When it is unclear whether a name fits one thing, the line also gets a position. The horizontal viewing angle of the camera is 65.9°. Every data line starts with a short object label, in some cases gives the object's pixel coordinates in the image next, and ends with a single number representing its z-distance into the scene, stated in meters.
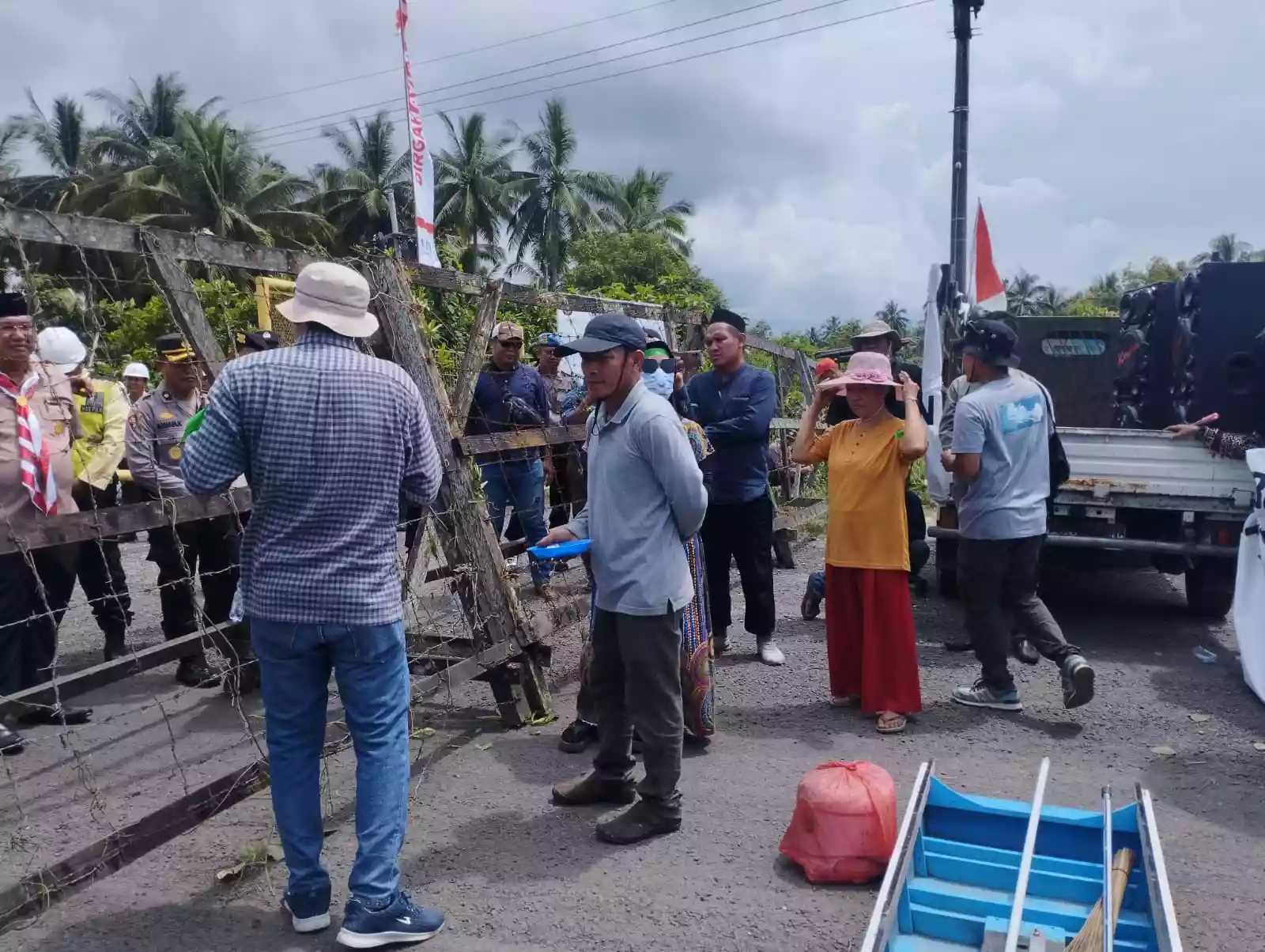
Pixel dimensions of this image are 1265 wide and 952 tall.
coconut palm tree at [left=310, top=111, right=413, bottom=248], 33.75
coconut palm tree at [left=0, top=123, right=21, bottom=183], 30.97
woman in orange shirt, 4.55
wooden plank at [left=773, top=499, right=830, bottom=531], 8.16
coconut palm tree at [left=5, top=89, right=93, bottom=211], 31.28
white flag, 7.26
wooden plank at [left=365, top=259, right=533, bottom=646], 4.32
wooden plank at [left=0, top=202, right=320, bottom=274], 3.00
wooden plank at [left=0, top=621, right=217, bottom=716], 3.48
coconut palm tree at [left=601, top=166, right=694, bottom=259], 36.81
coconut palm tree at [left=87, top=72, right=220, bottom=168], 32.19
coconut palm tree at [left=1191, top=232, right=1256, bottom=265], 37.25
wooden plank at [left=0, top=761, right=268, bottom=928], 2.84
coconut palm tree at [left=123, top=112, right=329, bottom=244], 28.33
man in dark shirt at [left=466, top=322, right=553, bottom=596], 6.12
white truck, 5.78
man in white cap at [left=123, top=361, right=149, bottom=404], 7.87
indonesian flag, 8.42
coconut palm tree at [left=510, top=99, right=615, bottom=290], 35.81
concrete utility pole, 11.46
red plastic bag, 3.15
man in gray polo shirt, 3.35
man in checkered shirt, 2.69
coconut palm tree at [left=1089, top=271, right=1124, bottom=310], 48.75
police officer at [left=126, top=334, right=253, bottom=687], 5.22
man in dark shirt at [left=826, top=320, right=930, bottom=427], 5.41
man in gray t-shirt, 4.59
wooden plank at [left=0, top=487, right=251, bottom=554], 3.05
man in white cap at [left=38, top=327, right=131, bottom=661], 5.62
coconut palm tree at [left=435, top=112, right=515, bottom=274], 34.75
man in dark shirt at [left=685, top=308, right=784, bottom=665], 5.25
